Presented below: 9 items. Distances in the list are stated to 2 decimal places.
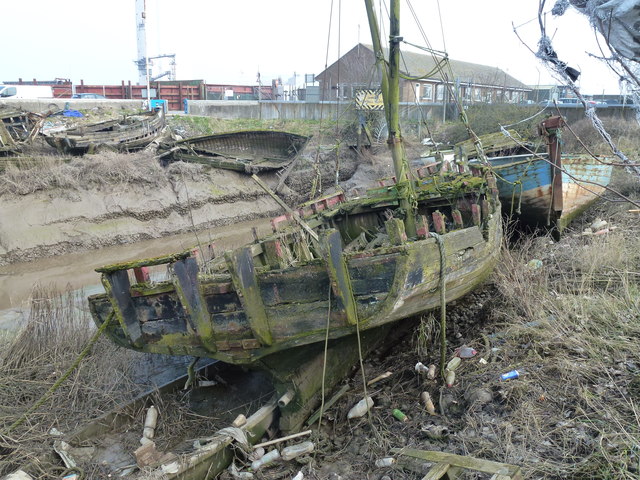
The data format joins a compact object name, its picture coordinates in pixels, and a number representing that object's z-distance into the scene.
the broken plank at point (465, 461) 3.18
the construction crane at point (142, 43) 36.81
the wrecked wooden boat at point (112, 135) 16.28
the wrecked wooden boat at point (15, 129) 15.08
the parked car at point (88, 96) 32.53
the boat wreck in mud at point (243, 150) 17.38
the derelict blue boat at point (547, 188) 8.93
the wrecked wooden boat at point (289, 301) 4.10
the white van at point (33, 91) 31.92
